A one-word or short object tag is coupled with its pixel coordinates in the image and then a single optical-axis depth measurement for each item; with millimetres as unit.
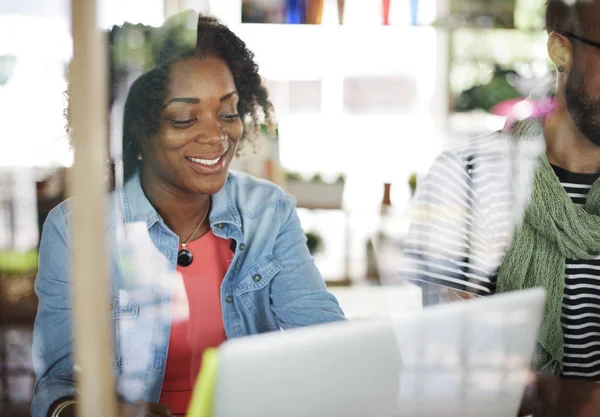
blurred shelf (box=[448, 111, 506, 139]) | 1865
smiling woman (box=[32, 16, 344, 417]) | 1752
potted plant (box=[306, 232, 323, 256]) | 1827
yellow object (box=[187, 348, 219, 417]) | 1500
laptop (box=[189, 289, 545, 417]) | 1520
